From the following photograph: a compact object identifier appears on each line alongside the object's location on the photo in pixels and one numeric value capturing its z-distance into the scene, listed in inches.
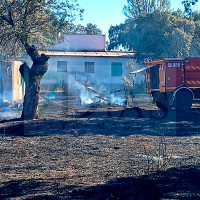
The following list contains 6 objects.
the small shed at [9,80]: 982.4
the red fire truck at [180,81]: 787.0
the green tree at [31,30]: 591.5
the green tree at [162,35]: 1489.9
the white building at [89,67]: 1573.6
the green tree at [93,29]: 2578.7
